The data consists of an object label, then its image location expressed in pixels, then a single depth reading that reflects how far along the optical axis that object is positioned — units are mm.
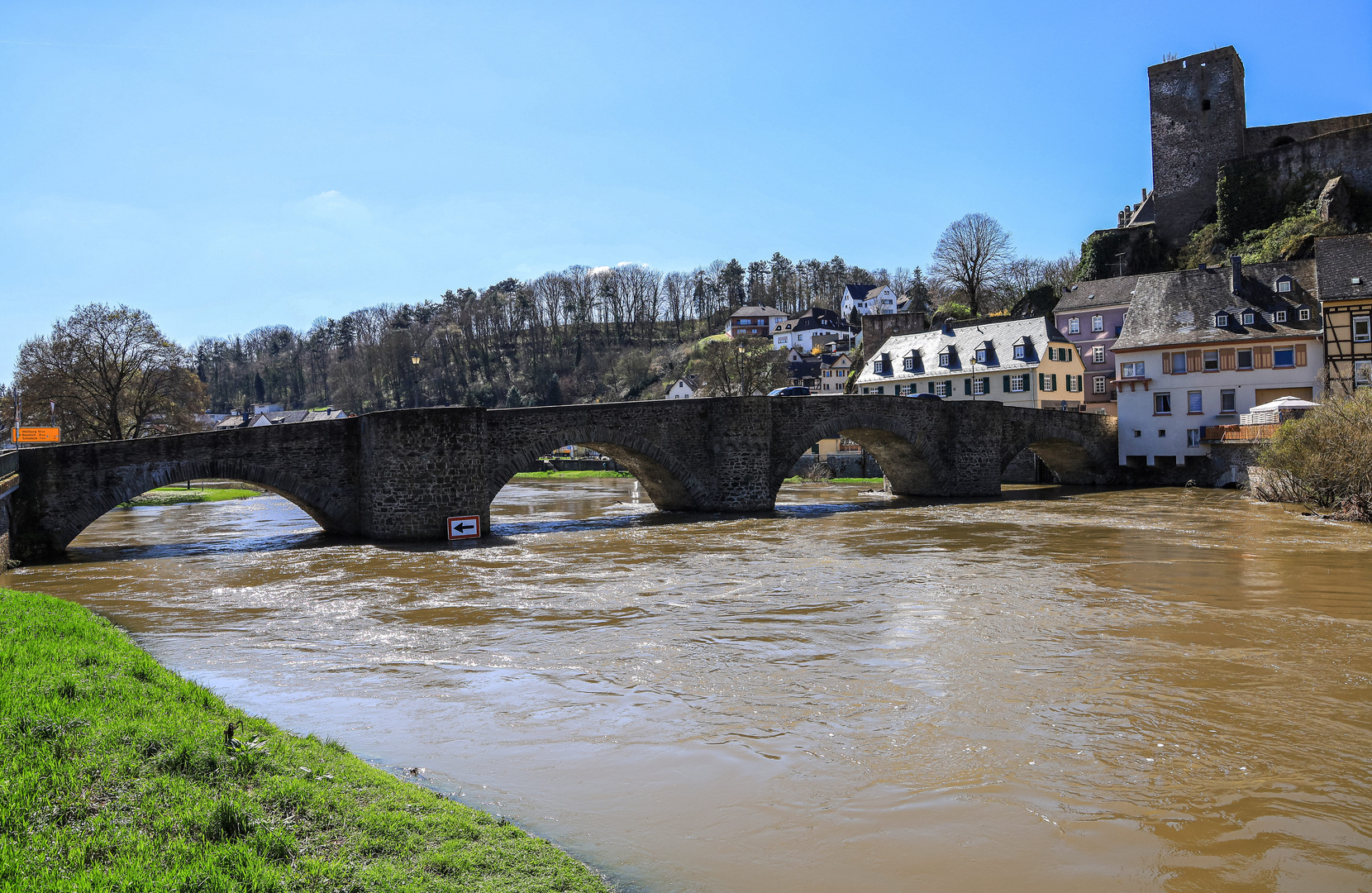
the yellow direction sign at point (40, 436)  38719
